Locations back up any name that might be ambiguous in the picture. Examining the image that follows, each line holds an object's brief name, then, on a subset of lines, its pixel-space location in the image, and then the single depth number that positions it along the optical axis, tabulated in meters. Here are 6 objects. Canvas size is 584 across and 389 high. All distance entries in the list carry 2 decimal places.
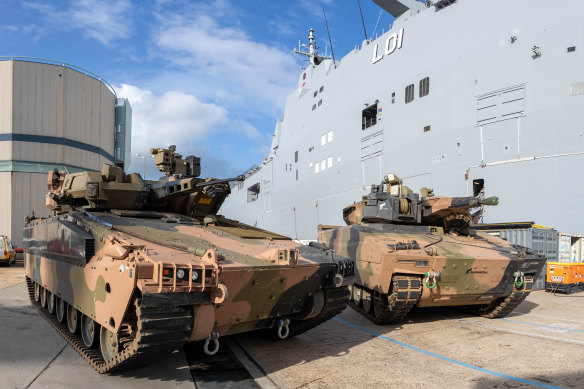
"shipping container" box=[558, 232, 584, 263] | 14.70
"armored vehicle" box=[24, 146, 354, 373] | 4.39
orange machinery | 13.36
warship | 15.40
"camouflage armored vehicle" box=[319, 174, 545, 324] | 7.91
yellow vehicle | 20.08
